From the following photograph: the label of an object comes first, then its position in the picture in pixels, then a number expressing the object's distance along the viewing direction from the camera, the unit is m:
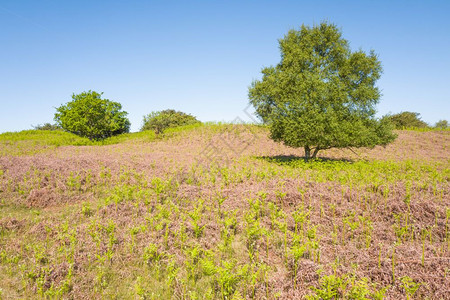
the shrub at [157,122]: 36.34
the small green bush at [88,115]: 35.84
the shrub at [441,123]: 68.70
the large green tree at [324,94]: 17.20
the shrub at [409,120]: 55.81
